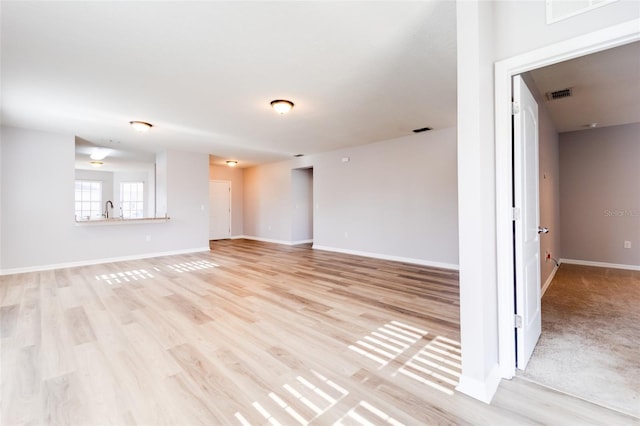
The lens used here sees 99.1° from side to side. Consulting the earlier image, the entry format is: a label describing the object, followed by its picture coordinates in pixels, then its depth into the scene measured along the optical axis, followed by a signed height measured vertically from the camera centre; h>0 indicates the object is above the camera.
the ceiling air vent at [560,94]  3.32 +1.47
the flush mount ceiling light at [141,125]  4.48 +1.53
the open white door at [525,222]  1.85 -0.08
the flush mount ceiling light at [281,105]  3.61 +1.46
